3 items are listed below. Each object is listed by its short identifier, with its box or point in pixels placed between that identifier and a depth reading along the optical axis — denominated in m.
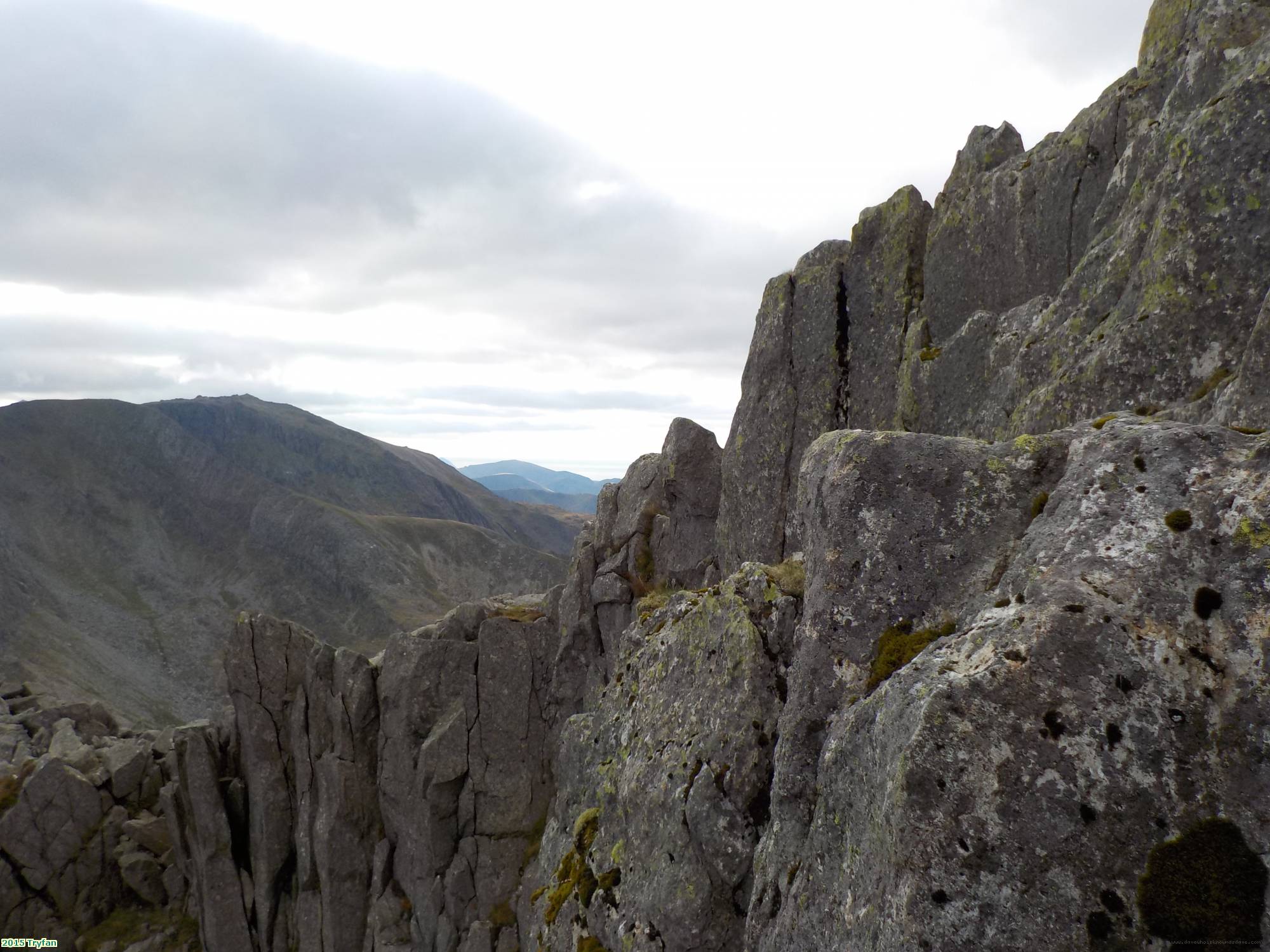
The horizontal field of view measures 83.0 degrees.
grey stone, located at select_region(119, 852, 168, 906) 62.81
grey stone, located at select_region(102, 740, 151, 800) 67.19
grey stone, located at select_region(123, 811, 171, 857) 64.50
